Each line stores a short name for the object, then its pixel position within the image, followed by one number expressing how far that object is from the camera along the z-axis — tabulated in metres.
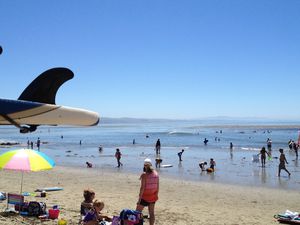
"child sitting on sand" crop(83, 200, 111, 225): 6.60
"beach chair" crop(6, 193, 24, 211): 8.53
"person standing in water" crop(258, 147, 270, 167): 22.52
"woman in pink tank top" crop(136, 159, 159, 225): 7.07
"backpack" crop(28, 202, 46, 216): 8.36
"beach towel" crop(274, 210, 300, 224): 8.56
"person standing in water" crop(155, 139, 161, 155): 32.38
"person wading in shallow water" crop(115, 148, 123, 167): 23.01
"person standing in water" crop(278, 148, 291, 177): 18.53
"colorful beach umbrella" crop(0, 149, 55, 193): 7.48
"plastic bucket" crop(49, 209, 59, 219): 8.19
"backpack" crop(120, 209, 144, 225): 6.36
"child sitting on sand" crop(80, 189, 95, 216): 7.29
